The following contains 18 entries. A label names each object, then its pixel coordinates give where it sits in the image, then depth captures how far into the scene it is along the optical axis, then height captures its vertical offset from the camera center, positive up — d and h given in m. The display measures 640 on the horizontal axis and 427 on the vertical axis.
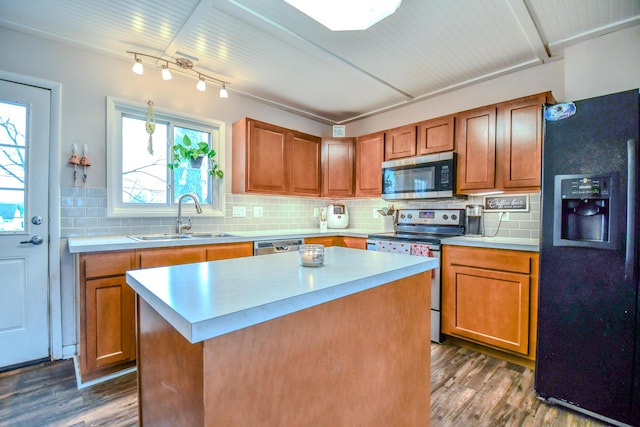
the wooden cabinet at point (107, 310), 1.89 -0.68
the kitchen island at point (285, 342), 0.67 -0.39
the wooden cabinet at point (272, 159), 3.02 +0.54
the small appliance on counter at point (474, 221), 2.80 -0.10
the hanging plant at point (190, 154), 2.80 +0.52
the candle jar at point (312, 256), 1.16 -0.19
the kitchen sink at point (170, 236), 2.47 -0.25
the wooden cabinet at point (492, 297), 2.10 -0.66
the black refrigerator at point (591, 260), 1.50 -0.26
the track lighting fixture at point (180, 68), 2.29 +1.23
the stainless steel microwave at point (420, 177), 2.78 +0.33
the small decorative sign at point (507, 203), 2.59 +0.07
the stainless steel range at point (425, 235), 2.55 -0.24
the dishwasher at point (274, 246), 2.72 -0.36
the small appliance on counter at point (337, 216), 3.89 -0.09
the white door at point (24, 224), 2.08 -0.13
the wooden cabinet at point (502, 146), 2.32 +0.55
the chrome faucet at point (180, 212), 2.70 -0.04
